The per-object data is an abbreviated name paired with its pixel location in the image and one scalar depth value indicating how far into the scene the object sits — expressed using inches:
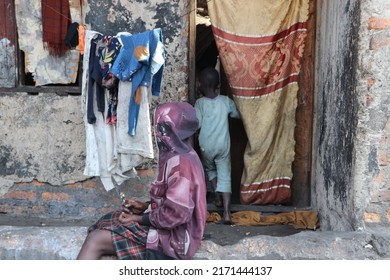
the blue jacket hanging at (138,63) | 163.8
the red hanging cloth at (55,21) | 187.3
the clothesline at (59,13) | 187.3
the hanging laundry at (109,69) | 170.2
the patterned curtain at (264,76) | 194.5
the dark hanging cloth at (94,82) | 173.5
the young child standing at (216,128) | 201.8
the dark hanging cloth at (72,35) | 181.8
